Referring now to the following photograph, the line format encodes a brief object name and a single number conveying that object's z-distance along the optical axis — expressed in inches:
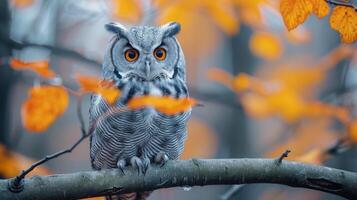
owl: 196.7
